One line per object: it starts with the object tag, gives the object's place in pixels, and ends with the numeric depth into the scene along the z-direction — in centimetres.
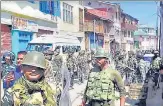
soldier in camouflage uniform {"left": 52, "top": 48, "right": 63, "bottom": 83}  701
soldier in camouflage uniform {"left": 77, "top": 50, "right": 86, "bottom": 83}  1424
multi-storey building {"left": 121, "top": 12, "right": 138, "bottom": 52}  3259
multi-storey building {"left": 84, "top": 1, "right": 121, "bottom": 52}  2724
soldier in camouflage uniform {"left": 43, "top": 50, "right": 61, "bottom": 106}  575
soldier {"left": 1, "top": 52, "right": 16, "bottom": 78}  631
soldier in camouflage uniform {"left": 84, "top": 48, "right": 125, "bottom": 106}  462
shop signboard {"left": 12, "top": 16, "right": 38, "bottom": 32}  1494
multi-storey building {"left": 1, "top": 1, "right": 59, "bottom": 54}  1441
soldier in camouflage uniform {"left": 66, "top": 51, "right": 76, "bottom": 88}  1334
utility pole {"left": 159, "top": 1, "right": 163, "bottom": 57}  1301
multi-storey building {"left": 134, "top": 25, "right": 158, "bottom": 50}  3154
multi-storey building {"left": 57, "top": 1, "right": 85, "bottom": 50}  2167
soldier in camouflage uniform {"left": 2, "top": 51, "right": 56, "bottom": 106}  312
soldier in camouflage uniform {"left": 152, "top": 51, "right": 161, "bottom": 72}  1216
